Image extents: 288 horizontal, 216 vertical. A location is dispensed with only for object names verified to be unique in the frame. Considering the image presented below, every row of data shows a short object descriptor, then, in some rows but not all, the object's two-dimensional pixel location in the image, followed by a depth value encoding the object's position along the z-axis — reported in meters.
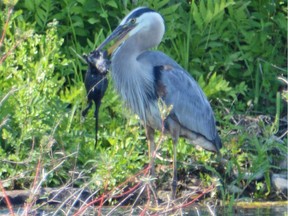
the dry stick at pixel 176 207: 8.19
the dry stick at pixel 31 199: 7.25
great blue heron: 15.41
